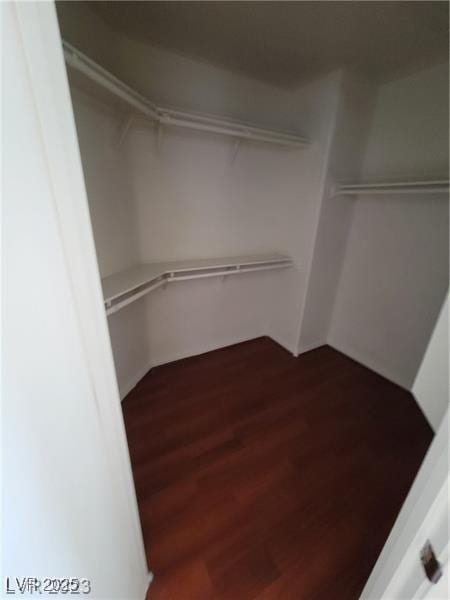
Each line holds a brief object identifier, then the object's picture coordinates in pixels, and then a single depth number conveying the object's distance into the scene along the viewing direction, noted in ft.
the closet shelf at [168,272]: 4.58
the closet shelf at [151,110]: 3.19
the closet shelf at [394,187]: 5.54
